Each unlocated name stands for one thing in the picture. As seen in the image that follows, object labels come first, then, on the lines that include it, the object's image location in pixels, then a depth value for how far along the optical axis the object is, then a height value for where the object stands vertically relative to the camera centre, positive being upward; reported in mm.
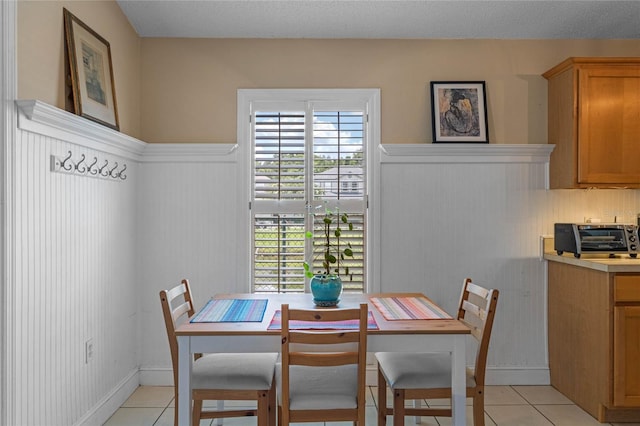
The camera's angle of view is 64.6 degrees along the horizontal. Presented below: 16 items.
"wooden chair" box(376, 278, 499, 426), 2312 -767
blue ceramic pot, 2572 -391
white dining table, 2105 -544
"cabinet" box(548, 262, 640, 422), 2857 -762
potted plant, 2570 -380
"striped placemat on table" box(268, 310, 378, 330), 2167 -494
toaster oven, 3176 -165
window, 3580 +240
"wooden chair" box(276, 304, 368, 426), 2014 -616
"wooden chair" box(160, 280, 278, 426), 2285 -773
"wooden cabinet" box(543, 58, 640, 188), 3213 +590
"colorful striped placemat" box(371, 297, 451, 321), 2365 -483
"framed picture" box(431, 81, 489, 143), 3537 +696
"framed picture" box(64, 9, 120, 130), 2541 +751
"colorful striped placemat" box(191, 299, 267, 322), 2297 -485
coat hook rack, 2387 +233
